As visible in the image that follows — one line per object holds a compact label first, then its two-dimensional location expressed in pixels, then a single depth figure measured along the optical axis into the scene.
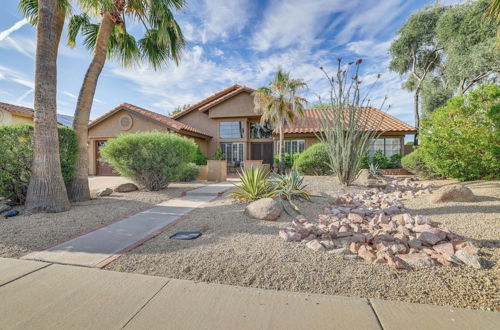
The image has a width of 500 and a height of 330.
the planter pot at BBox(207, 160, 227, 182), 12.35
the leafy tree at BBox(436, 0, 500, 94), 15.24
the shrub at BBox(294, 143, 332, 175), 11.90
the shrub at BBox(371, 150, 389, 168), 15.64
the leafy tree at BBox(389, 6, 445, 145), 20.09
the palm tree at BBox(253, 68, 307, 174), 14.11
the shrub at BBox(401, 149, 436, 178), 11.01
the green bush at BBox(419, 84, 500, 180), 7.41
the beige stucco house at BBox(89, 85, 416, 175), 16.58
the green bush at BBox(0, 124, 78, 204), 5.73
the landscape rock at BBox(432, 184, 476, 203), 5.39
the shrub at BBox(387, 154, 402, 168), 15.75
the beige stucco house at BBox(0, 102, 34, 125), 17.91
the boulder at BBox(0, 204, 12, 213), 5.48
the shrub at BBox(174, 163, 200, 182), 11.80
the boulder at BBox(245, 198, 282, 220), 4.66
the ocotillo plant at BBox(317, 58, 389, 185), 7.49
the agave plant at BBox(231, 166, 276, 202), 6.10
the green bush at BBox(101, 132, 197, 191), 8.09
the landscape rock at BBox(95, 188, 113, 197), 7.64
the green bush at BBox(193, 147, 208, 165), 15.58
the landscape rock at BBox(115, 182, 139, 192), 8.43
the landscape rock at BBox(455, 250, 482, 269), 2.73
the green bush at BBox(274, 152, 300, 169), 16.61
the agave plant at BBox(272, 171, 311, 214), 5.90
